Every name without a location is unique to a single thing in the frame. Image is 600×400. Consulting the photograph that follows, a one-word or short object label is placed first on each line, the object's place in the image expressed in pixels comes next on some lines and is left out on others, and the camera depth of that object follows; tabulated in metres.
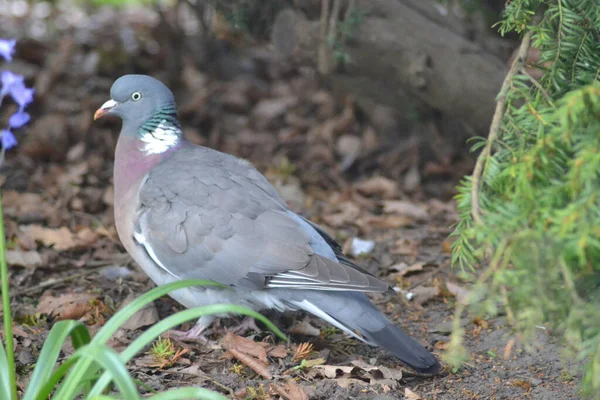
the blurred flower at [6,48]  5.17
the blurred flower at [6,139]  5.33
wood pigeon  6.74
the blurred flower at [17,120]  5.36
